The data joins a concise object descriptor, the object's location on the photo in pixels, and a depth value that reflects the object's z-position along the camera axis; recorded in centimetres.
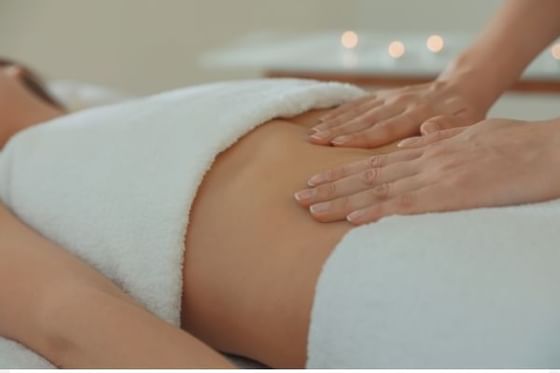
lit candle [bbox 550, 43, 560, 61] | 284
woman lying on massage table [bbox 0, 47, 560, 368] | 104
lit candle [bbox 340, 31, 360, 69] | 309
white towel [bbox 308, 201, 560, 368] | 89
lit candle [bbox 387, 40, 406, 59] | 304
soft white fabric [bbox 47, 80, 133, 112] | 228
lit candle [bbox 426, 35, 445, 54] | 305
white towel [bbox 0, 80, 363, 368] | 121
